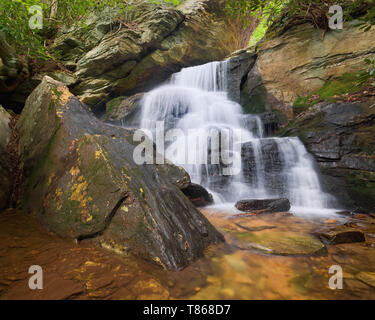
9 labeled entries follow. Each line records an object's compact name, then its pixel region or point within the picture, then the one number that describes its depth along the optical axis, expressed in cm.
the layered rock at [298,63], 725
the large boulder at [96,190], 189
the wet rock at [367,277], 175
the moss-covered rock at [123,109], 1082
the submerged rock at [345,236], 263
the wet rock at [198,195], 486
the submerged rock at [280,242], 231
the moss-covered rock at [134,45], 1023
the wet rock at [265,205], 440
